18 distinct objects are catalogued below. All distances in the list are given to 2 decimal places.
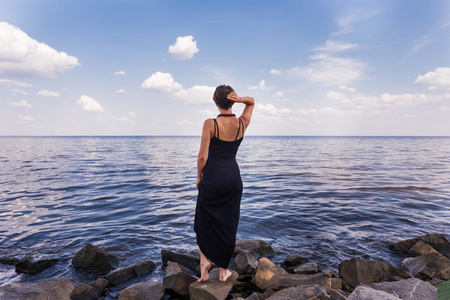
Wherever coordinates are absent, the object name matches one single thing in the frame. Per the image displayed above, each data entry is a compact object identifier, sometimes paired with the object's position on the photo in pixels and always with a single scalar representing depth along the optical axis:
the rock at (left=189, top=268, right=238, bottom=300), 4.35
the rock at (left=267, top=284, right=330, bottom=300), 3.78
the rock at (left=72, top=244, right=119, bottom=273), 5.95
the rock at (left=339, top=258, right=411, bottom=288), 4.96
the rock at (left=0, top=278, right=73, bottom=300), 4.17
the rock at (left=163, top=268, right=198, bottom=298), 4.75
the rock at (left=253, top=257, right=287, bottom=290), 4.90
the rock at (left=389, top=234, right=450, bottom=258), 6.57
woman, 4.25
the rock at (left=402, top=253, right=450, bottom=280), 5.14
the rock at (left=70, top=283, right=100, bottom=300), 4.55
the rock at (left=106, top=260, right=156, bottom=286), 5.36
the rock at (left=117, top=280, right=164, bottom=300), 4.37
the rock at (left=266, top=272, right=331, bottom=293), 4.39
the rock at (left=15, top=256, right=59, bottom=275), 5.96
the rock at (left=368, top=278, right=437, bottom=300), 3.86
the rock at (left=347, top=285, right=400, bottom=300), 3.45
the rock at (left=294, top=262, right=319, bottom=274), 5.28
